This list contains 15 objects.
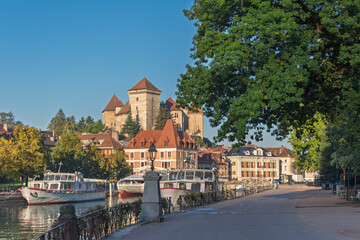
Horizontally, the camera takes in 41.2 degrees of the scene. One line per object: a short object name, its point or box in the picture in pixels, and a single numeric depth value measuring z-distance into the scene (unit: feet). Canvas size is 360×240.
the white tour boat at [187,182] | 168.76
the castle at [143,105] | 590.55
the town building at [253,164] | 468.01
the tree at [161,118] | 550.73
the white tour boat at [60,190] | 201.26
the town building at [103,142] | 432.25
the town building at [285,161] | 562.87
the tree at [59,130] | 637.63
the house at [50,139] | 463.25
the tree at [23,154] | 226.17
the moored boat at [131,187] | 237.86
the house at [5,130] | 354.08
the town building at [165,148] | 393.50
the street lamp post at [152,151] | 77.82
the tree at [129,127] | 562.13
